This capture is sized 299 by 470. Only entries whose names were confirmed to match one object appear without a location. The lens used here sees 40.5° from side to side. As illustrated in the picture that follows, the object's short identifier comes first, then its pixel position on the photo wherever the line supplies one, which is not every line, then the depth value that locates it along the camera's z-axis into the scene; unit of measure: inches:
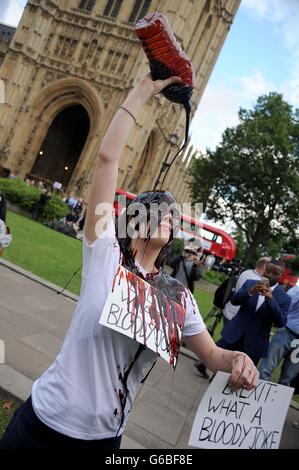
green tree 1083.9
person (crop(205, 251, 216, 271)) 1020.2
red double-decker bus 1291.8
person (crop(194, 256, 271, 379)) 202.4
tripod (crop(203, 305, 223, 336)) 273.6
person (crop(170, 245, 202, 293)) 257.3
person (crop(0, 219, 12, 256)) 153.2
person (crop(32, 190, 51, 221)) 707.0
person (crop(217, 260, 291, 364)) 182.7
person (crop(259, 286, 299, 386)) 213.6
